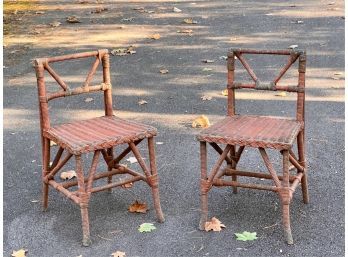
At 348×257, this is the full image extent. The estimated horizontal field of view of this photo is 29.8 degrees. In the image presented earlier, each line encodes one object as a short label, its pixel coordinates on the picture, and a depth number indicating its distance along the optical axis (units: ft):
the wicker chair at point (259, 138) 13.10
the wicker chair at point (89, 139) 13.25
